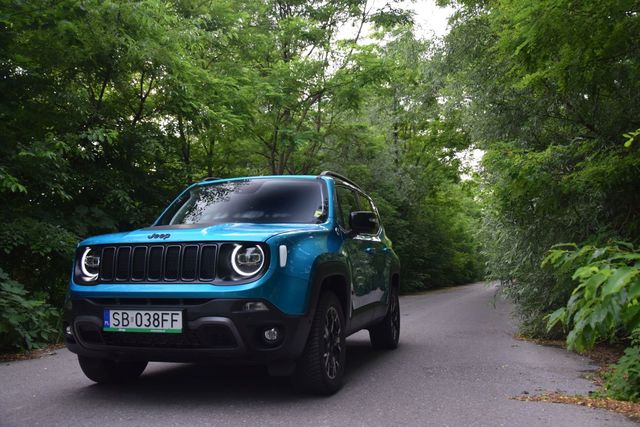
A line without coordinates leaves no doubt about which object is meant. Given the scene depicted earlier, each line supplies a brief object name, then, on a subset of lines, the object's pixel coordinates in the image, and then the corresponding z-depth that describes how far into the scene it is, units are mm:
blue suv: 4062
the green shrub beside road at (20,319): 6836
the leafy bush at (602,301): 2861
